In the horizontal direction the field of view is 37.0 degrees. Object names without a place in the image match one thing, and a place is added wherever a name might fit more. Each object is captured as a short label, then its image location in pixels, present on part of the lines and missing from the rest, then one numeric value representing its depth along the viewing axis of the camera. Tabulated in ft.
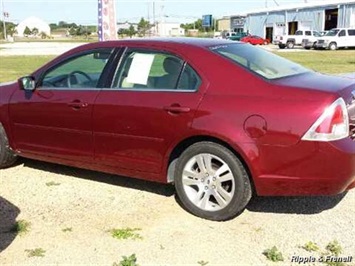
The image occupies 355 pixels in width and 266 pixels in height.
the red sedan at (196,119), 13.76
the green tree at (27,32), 427.33
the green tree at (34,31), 436.19
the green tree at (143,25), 333.95
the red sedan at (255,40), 201.67
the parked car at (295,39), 169.26
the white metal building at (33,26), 443.32
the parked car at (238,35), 219.37
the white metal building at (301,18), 186.27
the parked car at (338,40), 152.66
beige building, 341.17
